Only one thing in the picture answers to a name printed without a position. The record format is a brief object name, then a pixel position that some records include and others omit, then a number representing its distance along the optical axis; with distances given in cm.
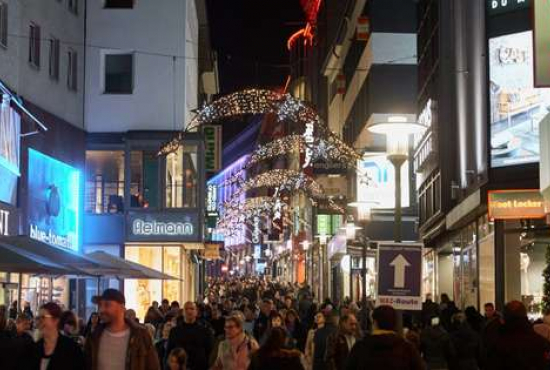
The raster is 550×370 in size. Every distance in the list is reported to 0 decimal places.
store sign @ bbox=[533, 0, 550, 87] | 1330
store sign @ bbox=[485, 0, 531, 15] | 2808
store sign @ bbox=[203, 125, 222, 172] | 4769
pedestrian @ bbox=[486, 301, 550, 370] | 1049
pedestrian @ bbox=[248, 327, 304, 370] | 964
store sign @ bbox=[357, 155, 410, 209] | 4450
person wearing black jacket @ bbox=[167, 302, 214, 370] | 1382
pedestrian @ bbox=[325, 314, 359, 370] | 1509
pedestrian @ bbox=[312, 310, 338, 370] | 1612
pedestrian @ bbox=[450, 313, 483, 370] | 1647
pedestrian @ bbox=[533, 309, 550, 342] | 1341
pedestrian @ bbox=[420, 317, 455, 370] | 1633
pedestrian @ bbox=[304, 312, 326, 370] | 1647
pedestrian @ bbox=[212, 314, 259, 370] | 1176
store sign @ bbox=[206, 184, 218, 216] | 5706
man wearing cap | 860
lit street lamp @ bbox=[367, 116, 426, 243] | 1503
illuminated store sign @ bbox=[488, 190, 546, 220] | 2506
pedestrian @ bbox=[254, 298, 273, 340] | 2205
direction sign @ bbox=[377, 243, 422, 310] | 1341
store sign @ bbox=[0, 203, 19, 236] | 2683
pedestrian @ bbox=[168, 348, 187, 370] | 1238
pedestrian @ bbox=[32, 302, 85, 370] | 845
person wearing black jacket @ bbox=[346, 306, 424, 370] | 879
